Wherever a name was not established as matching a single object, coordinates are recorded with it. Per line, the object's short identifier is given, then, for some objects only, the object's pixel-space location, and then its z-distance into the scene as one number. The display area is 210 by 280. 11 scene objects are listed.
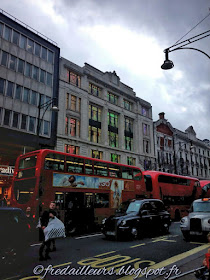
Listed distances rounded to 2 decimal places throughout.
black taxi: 10.20
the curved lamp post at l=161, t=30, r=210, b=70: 8.77
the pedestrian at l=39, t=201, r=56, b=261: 6.98
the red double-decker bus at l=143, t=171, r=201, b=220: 19.00
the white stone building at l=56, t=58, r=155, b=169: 30.86
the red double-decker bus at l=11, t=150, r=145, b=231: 11.61
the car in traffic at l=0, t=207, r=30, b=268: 6.00
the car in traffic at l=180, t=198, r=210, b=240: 9.55
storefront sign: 22.58
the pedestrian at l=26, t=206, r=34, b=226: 10.95
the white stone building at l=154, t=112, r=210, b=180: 46.39
